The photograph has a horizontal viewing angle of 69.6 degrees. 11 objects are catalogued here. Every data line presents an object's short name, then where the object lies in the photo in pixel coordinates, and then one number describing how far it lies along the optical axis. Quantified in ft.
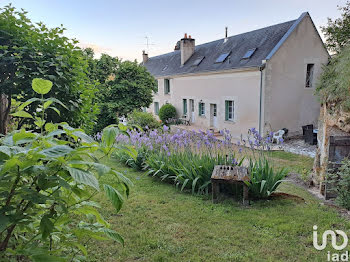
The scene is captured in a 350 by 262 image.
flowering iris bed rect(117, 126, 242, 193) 18.31
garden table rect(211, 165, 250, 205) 15.49
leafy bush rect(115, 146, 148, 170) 24.98
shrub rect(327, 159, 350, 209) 14.90
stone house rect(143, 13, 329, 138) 46.72
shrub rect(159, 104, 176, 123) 74.64
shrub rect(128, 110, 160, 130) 55.06
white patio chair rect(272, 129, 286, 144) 46.43
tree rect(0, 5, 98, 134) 10.37
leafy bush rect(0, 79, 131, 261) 3.78
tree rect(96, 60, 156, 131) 60.54
